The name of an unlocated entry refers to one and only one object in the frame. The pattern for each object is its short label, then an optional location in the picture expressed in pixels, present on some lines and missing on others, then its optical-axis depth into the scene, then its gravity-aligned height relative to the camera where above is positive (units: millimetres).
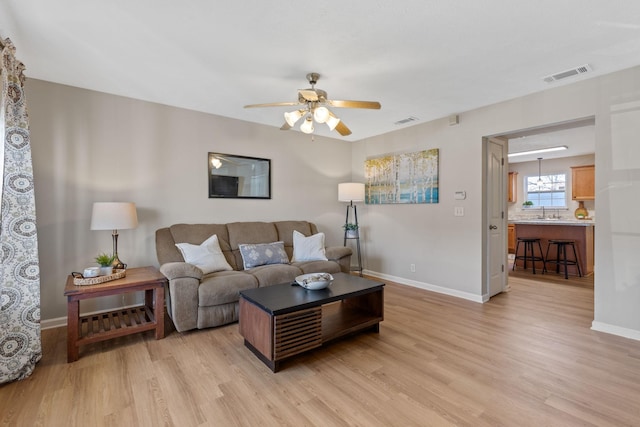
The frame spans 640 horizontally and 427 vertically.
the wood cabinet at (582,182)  6516 +538
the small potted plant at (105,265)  2760 -490
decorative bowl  2610 -632
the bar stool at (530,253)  5585 -894
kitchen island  5148 -512
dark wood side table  2342 -972
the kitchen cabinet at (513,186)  7895 +567
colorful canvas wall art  4348 +493
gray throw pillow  3674 -549
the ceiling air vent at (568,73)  2732 +1271
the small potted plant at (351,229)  5027 -341
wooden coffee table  2172 -869
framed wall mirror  4039 +491
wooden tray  2468 -566
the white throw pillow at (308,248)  4027 -520
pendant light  7507 +796
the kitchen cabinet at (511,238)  7675 -798
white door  3947 -145
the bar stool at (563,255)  5160 -855
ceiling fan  2561 +913
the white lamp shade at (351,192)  4816 +286
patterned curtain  2029 -179
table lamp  2822 -40
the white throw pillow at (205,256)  3289 -503
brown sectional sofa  2809 -673
